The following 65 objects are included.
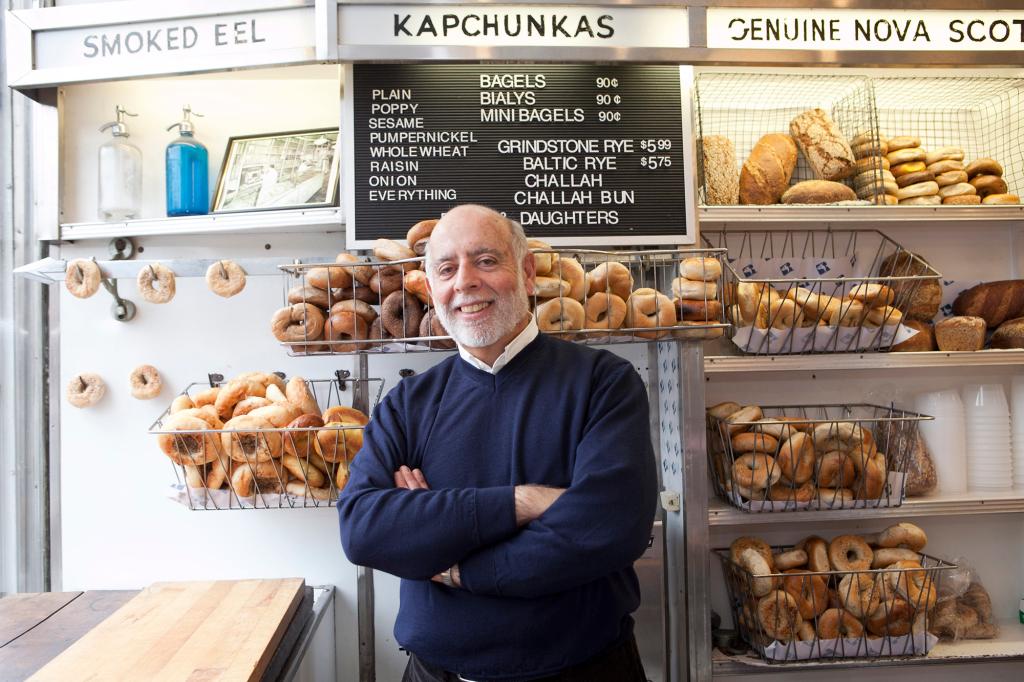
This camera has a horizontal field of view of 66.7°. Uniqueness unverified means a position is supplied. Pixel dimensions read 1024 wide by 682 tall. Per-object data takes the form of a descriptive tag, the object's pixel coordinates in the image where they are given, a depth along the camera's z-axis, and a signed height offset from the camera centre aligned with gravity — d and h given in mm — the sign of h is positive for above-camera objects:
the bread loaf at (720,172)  2428 +566
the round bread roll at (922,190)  2463 +503
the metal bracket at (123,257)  2416 +340
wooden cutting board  1514 -593
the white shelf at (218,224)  2279 +414
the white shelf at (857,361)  2270 -35
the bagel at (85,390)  2373 -73
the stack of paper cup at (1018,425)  2488 -253
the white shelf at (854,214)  2318 +414
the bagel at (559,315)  1853 +98
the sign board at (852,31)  2117 +876
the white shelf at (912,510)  2246 -475
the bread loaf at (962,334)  2412 +43
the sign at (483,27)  2086 +892
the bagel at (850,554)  2312 -614
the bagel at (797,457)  2207 -300
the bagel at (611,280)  1904 +186
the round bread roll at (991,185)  2514 +525
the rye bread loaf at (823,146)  2467 +656
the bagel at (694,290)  1922 +157
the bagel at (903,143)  2551 +676
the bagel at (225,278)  2023 +223
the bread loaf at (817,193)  2400 +488
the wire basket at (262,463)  1938 -255
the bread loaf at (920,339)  2467 +30
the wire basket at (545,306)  1861 +125
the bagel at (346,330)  1872 +75
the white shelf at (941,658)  2201 -904
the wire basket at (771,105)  2516 +853
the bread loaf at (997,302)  2494 +146
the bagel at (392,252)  1919 +268
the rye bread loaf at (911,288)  2406 +192
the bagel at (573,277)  1887 +192
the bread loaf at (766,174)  2438 +562
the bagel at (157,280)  2033 +218
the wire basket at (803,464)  2207 -326
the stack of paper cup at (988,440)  2455 -296
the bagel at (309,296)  1901 +162
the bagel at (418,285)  1843 +178
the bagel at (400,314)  1881 +111
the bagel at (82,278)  2025 +230
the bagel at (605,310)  1895 +111
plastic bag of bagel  2314 -804
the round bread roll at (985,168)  2531 +584
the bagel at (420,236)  1915 +306
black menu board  2270 +617
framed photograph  2352 +584
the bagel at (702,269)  1921 +208
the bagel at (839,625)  2199 -781
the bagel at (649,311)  1902 +106
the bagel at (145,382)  2369 -53
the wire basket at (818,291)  2230 +175
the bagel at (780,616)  2189 -747
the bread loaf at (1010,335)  2445 +37
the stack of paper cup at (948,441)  2441 -293
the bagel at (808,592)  2230 -699
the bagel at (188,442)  1934 -194
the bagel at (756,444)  2213 -262
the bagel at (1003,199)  2473 +470
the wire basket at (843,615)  2189 -754
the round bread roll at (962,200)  2471 +469
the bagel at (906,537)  2375 -576
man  1430 -254
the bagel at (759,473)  2191 -342
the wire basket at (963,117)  2619 +814
